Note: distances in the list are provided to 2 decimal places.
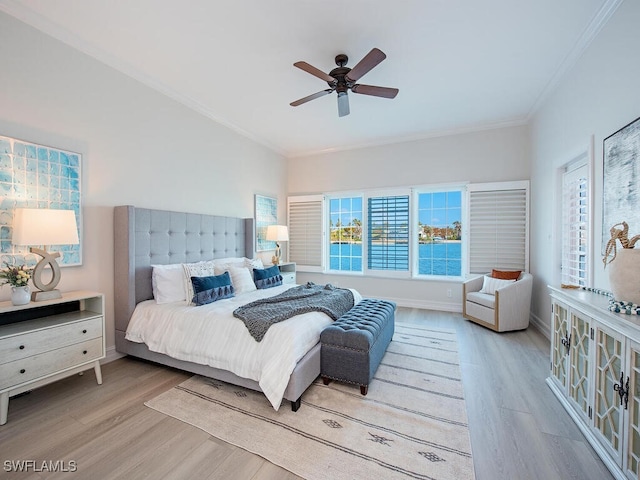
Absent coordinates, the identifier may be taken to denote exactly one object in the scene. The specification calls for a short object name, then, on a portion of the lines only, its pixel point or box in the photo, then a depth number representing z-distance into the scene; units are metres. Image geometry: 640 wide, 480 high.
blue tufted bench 2.29
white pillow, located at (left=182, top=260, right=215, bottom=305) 2.96
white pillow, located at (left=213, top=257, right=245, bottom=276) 3.52
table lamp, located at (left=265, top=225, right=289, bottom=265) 5.06
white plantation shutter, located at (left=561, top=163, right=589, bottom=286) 2.94
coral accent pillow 4.13
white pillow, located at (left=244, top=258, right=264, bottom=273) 4.05
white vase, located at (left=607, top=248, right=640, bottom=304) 1.55
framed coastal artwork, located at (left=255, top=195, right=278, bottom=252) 5.12
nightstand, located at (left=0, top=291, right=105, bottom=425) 1.92
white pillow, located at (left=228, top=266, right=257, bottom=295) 3.46
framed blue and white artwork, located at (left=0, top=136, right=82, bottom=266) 2.21
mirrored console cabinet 1.39
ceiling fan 2.44
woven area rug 1.61
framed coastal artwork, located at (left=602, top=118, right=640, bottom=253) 1.91
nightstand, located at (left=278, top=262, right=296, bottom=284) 5.11
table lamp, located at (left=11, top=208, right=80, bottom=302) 2.05
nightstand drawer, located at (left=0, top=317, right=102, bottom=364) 1.91
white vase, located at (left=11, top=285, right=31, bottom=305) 2.07
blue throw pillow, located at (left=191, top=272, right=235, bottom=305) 2.86
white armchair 3.74
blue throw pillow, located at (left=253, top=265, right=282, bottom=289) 3.76
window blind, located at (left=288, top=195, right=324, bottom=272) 5.82
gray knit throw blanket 2.29
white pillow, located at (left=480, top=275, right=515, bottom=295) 4.05
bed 2.24
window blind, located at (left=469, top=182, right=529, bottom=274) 4.37
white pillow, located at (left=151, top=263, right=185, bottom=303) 2.94
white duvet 2.07
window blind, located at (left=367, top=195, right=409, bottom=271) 5.17
